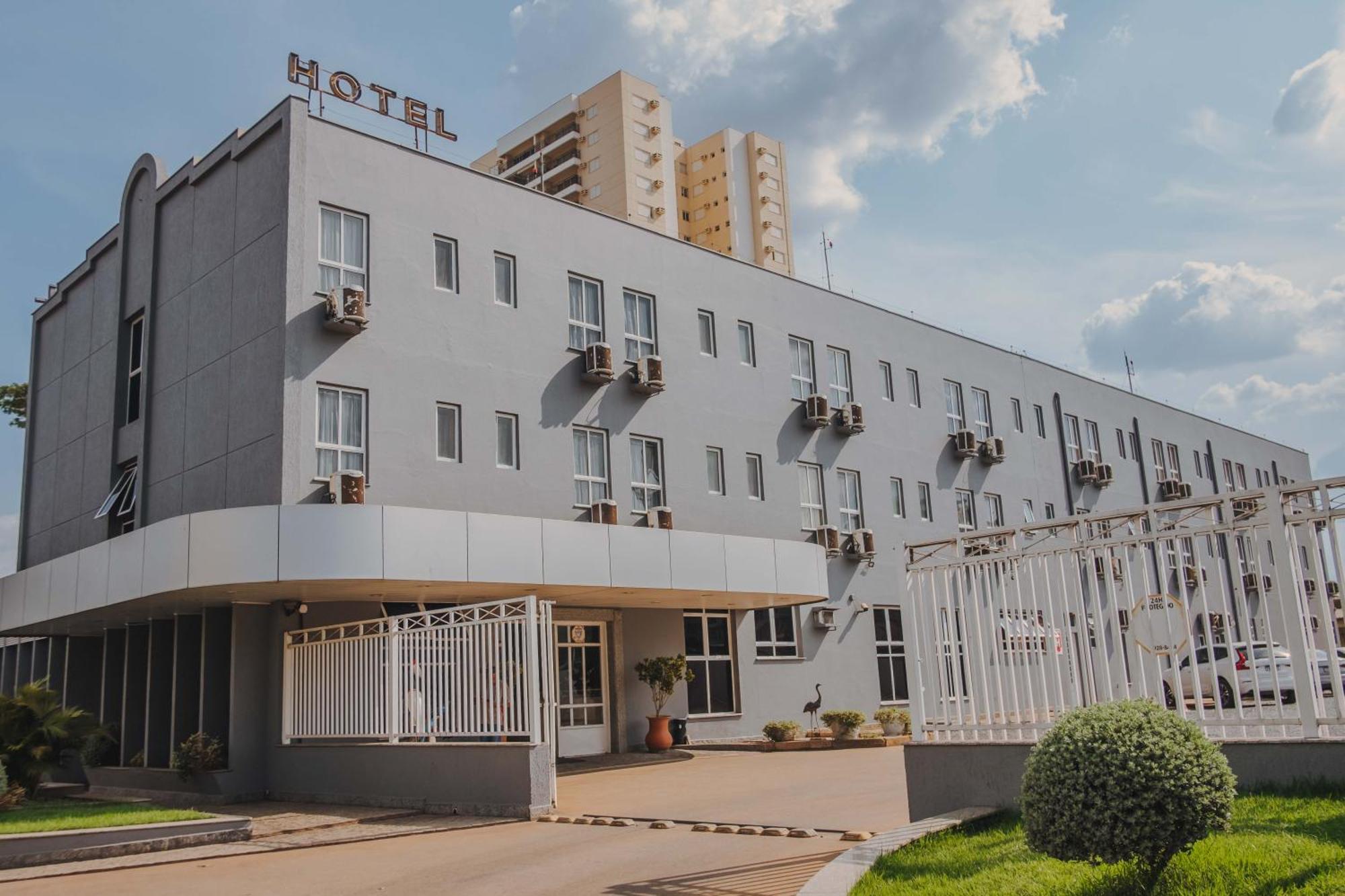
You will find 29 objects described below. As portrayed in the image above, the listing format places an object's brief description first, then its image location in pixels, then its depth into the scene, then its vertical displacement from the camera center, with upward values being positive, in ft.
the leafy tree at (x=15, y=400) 109.09 +31.13
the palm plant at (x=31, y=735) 49.16 +0.01
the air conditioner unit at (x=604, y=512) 68.80 +11.29
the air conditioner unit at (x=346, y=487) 55.83 +10.99
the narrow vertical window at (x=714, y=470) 79.92 +15.58
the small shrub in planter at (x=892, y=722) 74.59 -2.06
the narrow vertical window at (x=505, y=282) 68.80 +25.08
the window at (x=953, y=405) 104.47 +25.00
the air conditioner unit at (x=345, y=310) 57.93 +20.21
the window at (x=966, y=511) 103.50 +15.37
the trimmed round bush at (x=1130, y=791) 19.11 -1.90
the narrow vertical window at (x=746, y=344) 84.79 +25.45
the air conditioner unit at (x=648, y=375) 73.77 +20.53
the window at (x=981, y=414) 108.06 +24.88
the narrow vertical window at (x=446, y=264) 65.82 +25.21
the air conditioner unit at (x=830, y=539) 86.69 +11.30
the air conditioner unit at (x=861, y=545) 88.63 +10.98
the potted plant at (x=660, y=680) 71.87 +1.32
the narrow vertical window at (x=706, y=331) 82.02 +25.72
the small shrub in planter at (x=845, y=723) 71.82 -1.89
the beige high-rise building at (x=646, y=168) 219.41 +106.48
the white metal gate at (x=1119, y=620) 24.61 +1.37
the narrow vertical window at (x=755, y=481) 83.15 +15.26
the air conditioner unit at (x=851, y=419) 89.81 +20.83
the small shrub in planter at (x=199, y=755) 55.47 -1.34
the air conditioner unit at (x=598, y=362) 70.18 +20.45
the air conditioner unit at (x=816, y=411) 86.58 +20.72
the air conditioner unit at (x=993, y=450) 105.09 +20.90
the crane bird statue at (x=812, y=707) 81.56 -0.93
